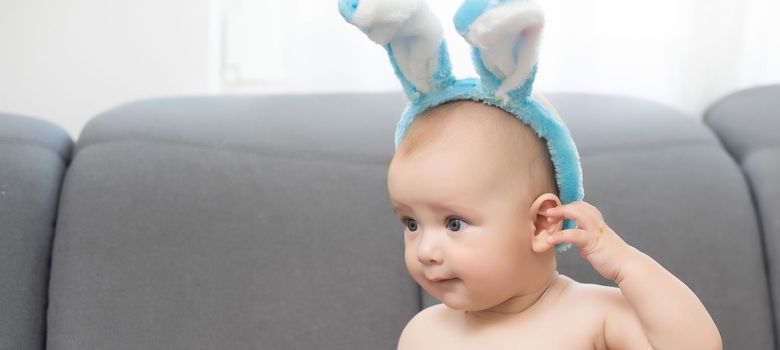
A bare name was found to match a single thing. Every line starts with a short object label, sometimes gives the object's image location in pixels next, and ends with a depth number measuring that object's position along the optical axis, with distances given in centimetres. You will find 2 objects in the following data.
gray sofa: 147
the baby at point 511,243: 99
